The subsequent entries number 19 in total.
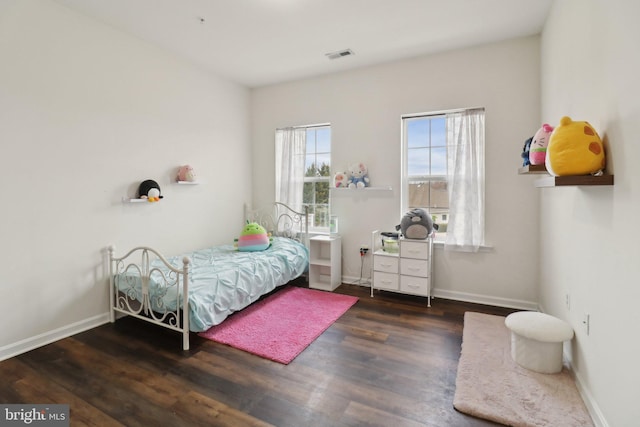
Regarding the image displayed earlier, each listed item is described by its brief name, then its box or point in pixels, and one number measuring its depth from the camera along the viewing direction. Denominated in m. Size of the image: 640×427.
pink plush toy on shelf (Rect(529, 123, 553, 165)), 2.11
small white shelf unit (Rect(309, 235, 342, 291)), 3.84
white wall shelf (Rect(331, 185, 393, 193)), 3.72
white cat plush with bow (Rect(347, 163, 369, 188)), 3.83
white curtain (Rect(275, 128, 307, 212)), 4.32
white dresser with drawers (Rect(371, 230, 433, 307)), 3.29
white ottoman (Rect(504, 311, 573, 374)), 1.97
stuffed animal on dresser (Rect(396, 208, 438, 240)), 3.31
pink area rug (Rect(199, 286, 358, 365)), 2.42
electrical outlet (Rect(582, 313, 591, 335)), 1.77
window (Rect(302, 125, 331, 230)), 4.25
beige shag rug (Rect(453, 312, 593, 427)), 1.65
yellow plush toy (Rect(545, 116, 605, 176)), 1.55
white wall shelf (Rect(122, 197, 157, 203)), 3.02
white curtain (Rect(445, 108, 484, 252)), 3.31
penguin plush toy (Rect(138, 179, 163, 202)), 3.13
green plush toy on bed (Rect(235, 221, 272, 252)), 3.76
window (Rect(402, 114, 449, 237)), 3.59
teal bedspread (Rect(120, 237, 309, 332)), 2.49
